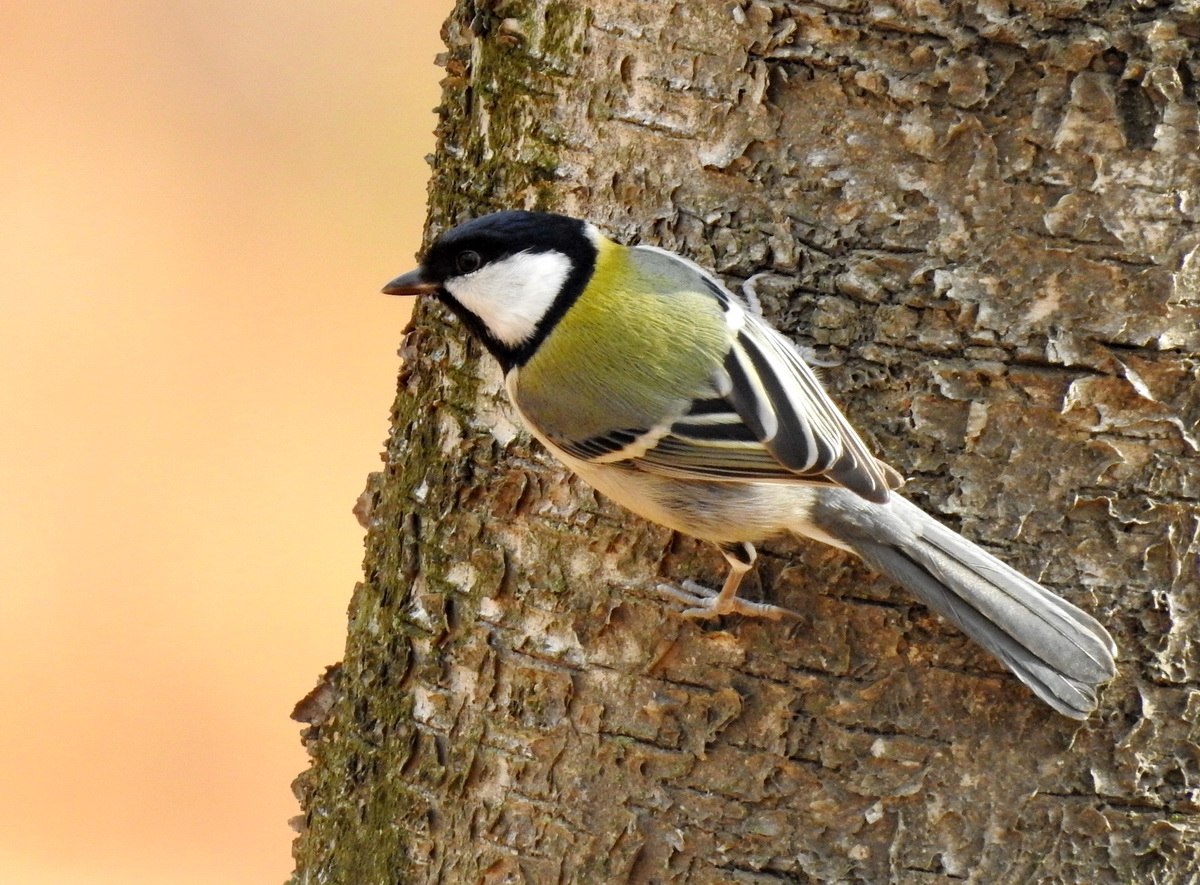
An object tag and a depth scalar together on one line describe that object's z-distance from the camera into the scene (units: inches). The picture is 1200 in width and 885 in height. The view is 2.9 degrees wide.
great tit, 125.5
